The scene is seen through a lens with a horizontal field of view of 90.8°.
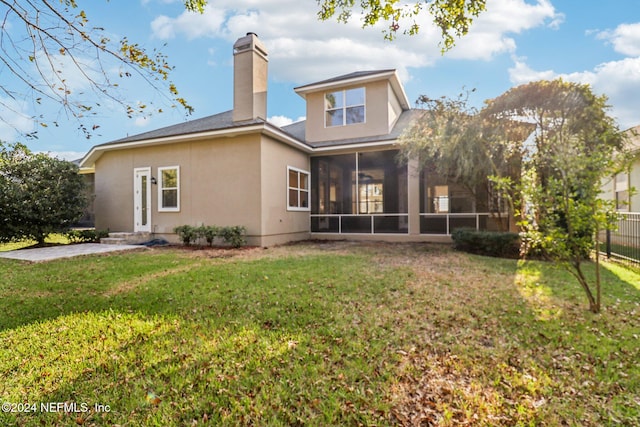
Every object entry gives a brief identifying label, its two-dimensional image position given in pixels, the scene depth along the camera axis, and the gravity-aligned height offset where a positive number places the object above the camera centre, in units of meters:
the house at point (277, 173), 10.39 +1.43
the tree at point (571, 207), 3.81 +0.04
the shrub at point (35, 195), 10.11 +0.61
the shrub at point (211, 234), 9.75 -0.68
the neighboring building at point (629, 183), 11.19 +1.06
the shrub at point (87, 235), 11.65 -0.82
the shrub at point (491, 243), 8.55 -0.90
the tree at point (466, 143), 8.50 +1.87
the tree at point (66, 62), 3.81 +1.98
